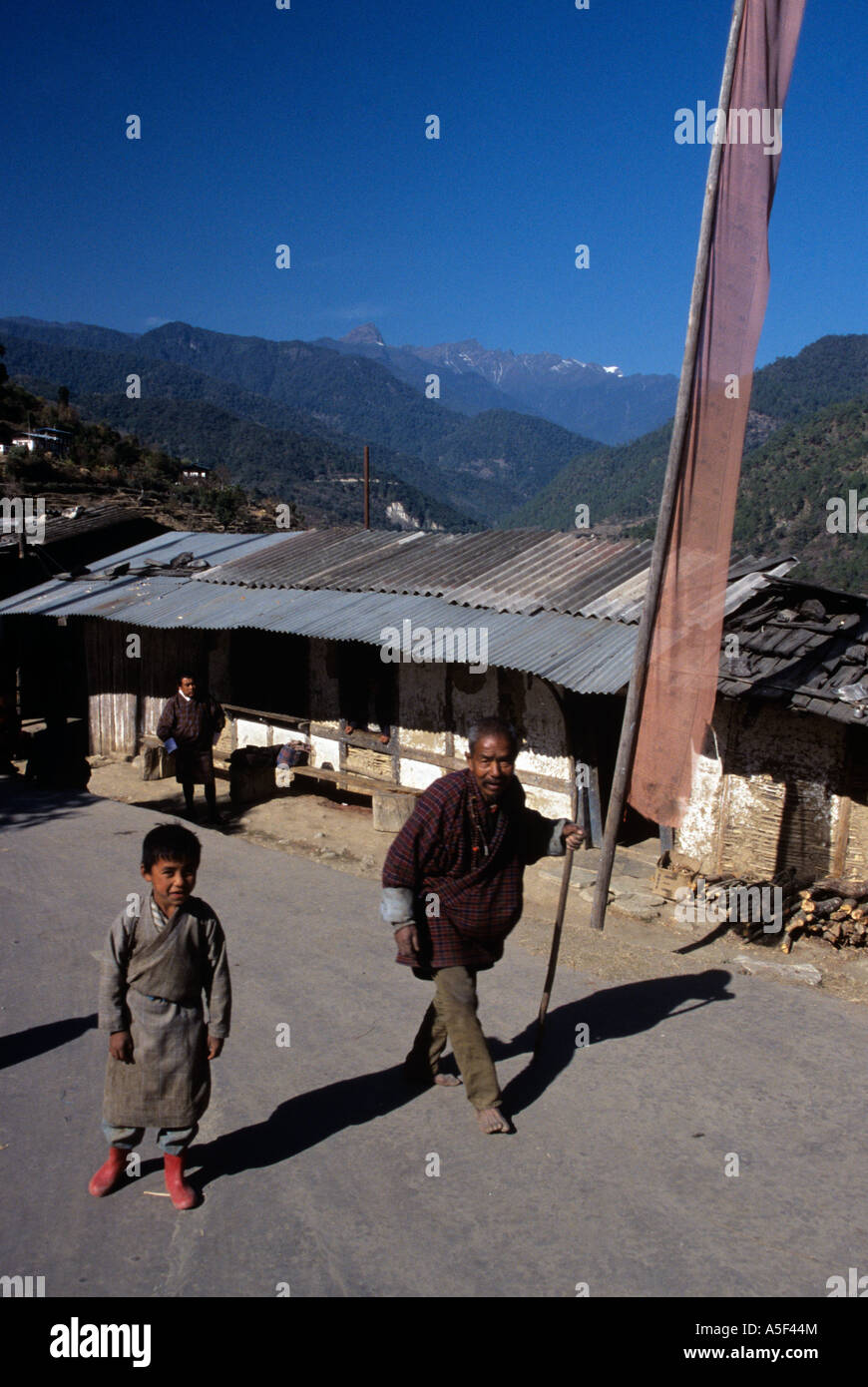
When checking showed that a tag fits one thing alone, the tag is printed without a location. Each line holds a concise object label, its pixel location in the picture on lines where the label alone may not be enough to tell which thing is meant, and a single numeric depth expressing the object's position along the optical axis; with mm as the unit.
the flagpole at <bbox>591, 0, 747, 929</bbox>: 5832
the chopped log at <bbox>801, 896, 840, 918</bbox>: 7500
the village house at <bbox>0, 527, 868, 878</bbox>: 8203
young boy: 3305
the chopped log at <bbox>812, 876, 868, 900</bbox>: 7516
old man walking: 3783
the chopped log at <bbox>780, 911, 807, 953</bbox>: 7410
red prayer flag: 5828
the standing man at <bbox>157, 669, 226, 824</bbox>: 9469
